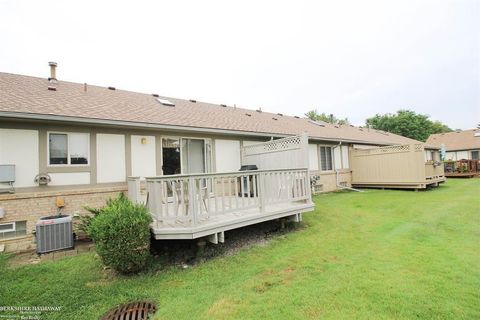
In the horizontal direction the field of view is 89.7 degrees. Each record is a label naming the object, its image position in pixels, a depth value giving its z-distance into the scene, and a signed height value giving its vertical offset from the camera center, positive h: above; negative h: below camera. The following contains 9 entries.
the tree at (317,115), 40.34 +8.70
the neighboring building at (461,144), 25.20 +1.77
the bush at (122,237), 3.68 -0.96
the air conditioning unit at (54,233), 5.02 -1.17
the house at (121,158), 4.80 +0.47
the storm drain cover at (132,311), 2.88 -1.68
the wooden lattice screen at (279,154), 6.71 +0.48
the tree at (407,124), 37.03 +6.02
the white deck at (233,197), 4.28 -0.57
